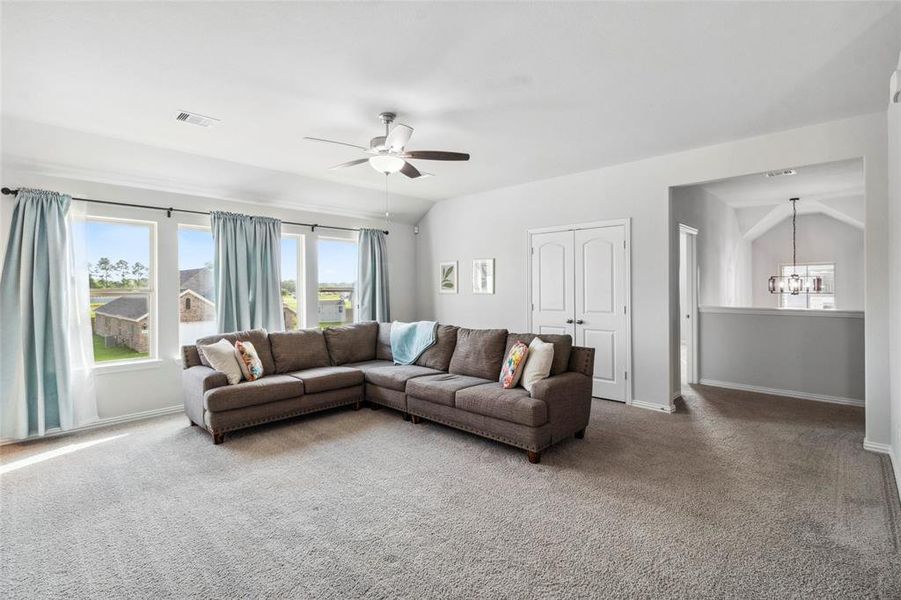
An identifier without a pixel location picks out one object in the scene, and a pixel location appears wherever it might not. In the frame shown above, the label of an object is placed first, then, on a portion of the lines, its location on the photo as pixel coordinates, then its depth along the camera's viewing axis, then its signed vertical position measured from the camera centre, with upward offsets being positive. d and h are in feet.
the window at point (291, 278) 19.81 +0.93
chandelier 27.37 +0.49
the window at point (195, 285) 16.85 +0.59
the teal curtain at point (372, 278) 22.08 +0.99
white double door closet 16.89 +0.14
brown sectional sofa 11.72 -2.65
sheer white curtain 14.01 -0.69
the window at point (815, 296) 29.71 -0.16
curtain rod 12.90 +3.23
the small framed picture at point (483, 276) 21.12 +0.99
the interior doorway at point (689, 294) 19.94 -0.02
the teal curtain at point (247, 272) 17.01 +1.09
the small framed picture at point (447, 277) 22.80 +1.00
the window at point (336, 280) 21.09 +0.87
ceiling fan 10.89 +3.73
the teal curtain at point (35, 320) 12.92 -0.50
